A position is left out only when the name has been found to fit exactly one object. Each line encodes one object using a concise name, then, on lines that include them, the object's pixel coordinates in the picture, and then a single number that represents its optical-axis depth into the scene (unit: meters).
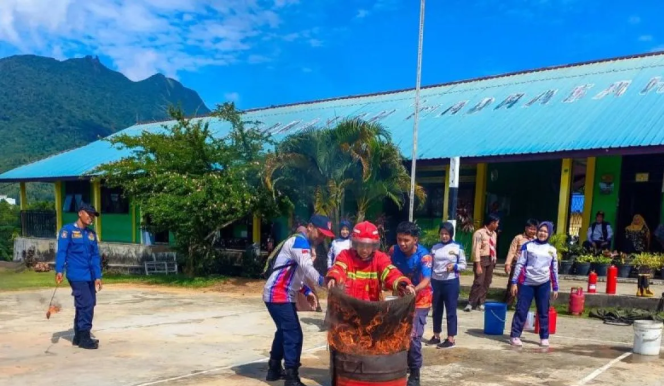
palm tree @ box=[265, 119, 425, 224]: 12.72
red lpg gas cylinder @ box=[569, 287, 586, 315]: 9.61
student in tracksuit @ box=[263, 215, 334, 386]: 4.93
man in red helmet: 4.36
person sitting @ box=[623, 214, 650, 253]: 12.90
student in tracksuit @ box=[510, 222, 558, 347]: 6.95
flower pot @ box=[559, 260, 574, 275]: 12.35
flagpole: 11.24
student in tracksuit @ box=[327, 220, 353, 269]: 8.36
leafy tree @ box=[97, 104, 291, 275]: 13.89
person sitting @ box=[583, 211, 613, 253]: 12.90
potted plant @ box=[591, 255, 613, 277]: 11.84
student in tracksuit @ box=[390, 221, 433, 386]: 5.36
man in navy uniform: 6.55
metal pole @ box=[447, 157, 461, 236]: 10.16
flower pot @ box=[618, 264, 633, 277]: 11.70
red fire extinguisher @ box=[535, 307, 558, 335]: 7.66
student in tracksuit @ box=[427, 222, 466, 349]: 6.89
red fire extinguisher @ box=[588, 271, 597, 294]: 9.95
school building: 13.00
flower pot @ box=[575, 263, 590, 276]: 12.12
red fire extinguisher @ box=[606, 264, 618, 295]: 9.80
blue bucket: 7.71
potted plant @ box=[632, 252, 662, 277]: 11.36
